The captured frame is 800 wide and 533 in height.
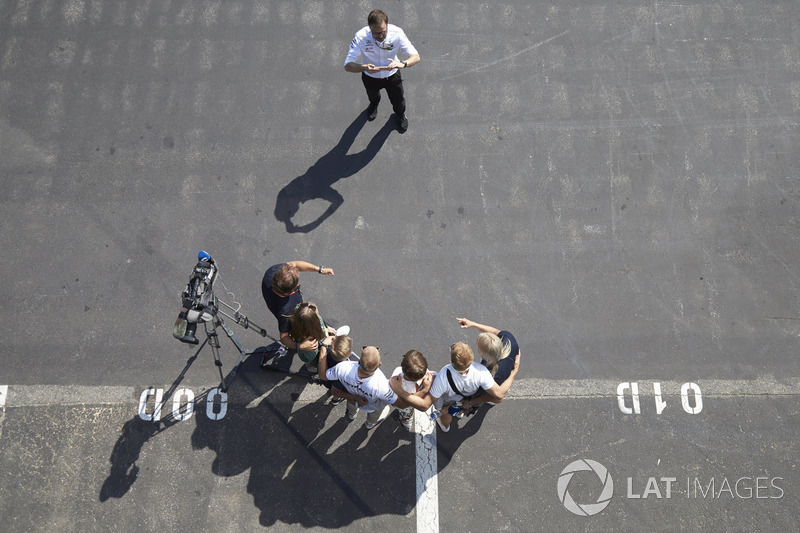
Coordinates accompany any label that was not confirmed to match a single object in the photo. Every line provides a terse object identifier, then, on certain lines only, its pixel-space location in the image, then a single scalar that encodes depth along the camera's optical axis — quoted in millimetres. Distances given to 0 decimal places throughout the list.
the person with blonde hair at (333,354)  5566
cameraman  5746
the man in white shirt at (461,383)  5441
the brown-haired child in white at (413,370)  5387
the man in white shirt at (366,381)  5477
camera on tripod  5207
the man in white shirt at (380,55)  6992
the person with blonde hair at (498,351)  5539
